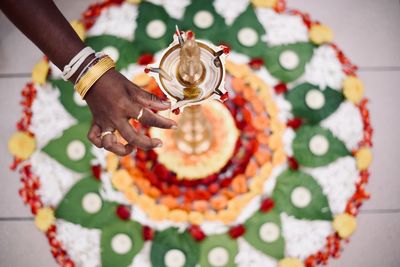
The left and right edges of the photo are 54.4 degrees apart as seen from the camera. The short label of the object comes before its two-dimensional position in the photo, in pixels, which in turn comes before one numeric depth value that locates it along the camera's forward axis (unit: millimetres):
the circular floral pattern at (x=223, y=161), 1050
